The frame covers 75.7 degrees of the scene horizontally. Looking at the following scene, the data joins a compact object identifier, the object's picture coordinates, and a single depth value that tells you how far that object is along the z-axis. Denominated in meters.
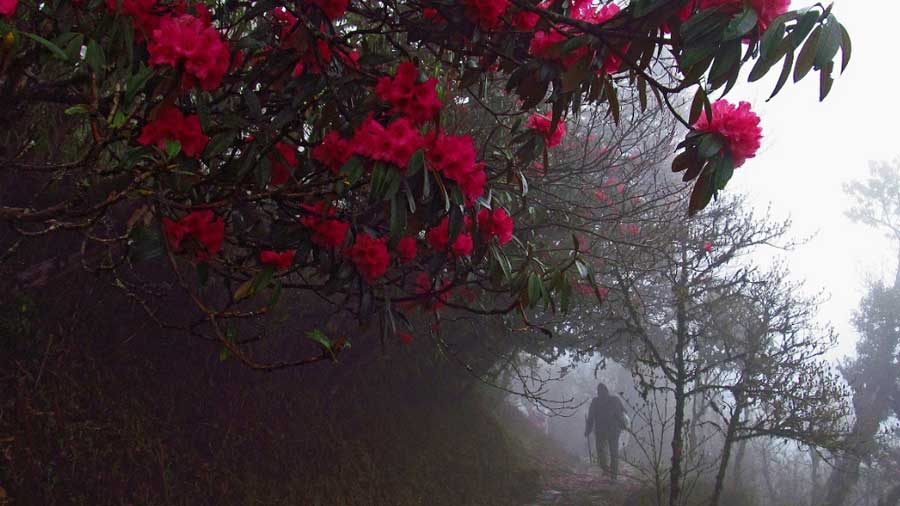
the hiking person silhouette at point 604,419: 11.34
